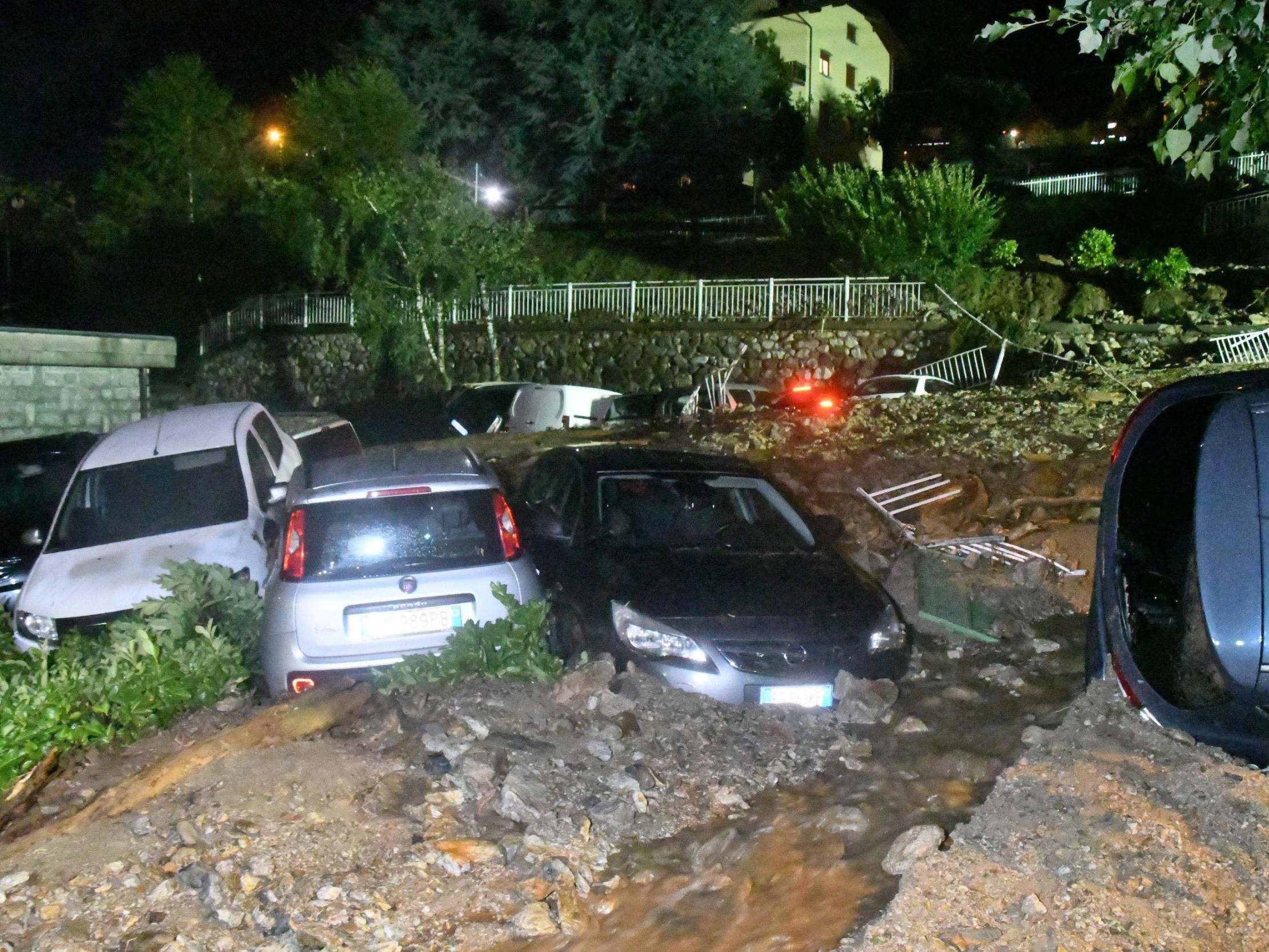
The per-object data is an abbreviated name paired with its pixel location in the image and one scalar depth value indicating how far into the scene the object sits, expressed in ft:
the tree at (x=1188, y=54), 19.03
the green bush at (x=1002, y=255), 81.30
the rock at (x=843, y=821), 16.11
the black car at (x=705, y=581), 20.15
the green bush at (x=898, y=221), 77.82
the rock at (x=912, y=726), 19.88
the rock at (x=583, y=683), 18.88
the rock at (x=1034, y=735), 17.84
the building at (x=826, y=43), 145.89
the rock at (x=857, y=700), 20.10
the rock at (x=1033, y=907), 12.55
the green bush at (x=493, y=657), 19.61
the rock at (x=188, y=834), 15.26
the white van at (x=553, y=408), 61.11
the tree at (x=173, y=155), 140.87
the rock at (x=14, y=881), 14.44
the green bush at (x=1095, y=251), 81.00
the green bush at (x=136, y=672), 18.88
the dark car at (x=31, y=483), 31.65
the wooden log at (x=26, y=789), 17.28
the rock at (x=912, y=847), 14.19
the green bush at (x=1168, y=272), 72.84
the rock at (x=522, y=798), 15.99
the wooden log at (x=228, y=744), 16.17
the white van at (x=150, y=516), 25.25
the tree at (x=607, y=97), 126.00
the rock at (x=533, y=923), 13.69
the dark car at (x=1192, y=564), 13.44
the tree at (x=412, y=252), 88.69
